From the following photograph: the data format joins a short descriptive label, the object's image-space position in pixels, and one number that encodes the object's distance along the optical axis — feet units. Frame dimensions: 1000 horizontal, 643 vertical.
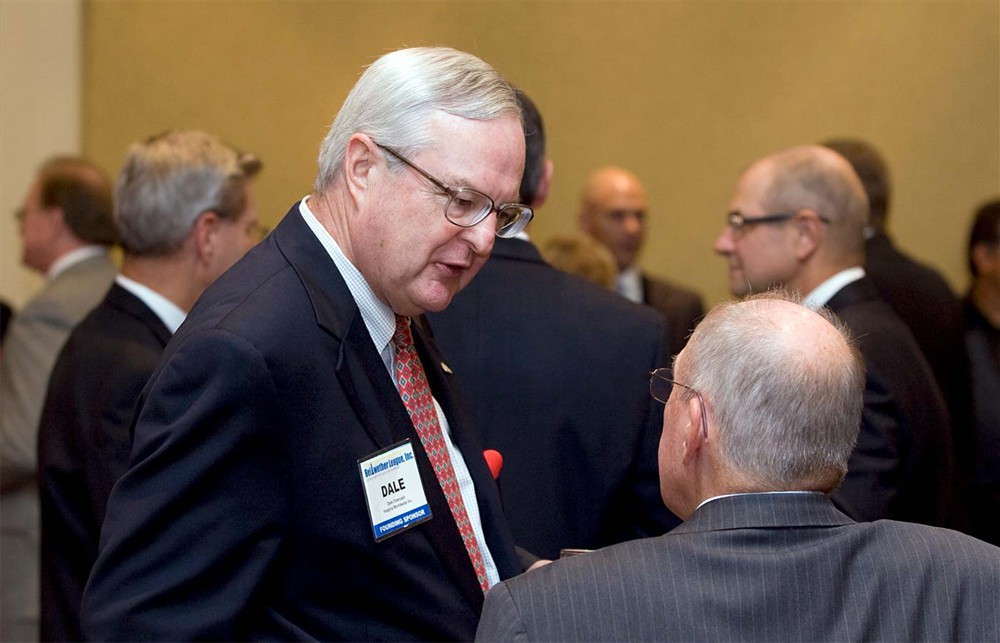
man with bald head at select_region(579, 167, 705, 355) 17.53
